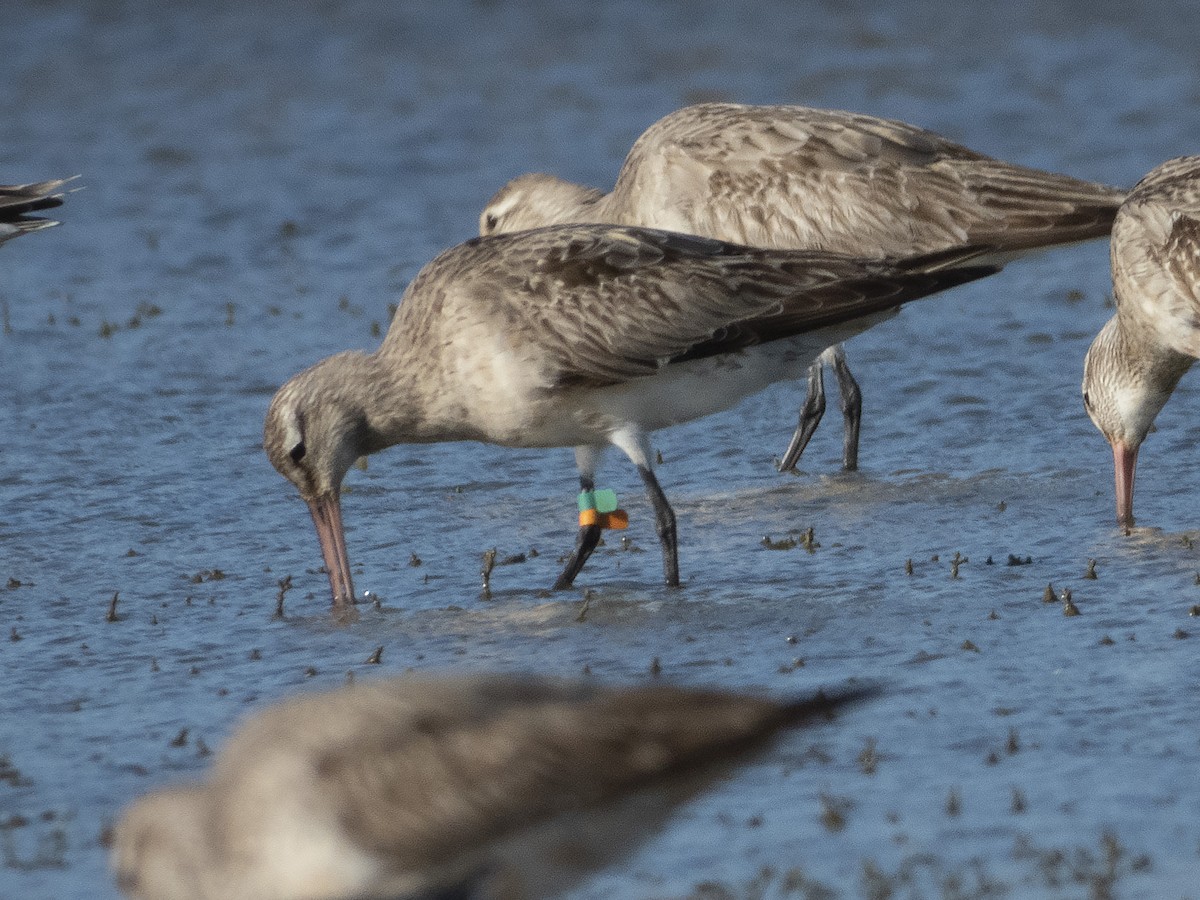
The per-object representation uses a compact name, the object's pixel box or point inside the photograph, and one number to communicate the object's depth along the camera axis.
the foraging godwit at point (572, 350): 14.83
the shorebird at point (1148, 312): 16.39
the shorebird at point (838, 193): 17.89
